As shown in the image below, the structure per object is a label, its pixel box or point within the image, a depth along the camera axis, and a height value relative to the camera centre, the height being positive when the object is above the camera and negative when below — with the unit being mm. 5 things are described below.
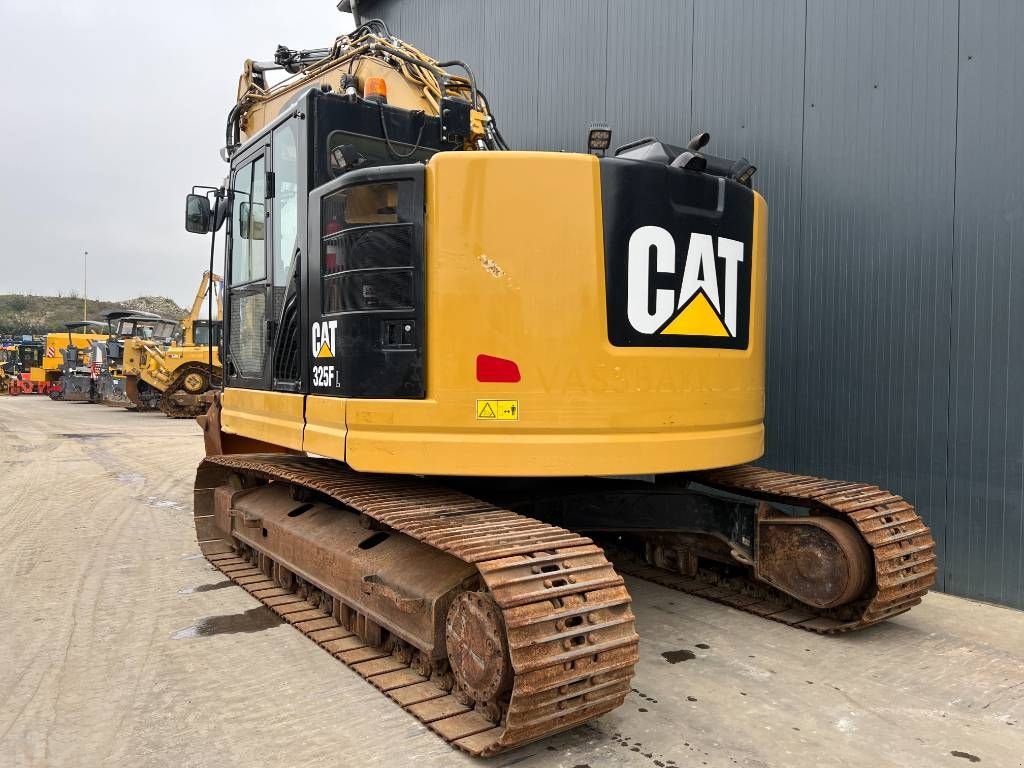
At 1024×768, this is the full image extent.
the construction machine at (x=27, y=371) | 32531 -488
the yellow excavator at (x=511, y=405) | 3170 -207
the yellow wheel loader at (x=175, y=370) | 20703 -267
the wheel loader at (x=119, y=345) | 25000 +509
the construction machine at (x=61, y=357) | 29109 +125
